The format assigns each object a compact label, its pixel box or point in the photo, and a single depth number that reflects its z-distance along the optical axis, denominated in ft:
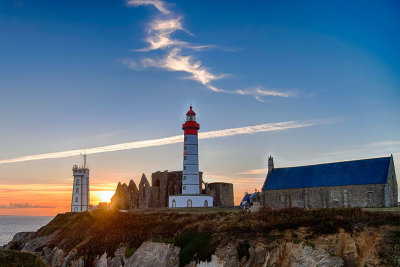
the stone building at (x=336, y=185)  142.72
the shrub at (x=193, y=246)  98.12
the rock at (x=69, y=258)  131.20
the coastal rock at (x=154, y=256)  107.04
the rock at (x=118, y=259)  120.44
